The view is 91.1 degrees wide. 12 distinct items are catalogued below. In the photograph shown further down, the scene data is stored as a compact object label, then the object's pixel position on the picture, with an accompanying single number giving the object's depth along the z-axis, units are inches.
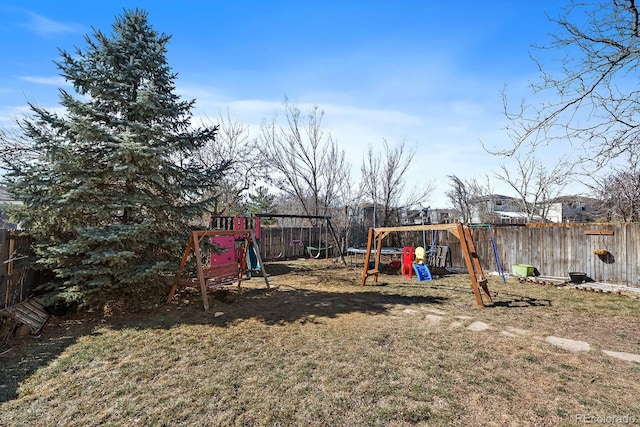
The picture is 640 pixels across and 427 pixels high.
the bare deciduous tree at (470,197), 781.3
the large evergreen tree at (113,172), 189.3
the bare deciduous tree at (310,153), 604.4
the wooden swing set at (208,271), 215.9
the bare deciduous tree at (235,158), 551.8
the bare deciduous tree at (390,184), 593.3
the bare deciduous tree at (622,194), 433.1
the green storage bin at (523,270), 334.6
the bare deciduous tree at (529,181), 619.1
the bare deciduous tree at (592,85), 122.1
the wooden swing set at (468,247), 217.9
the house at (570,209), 594.1
